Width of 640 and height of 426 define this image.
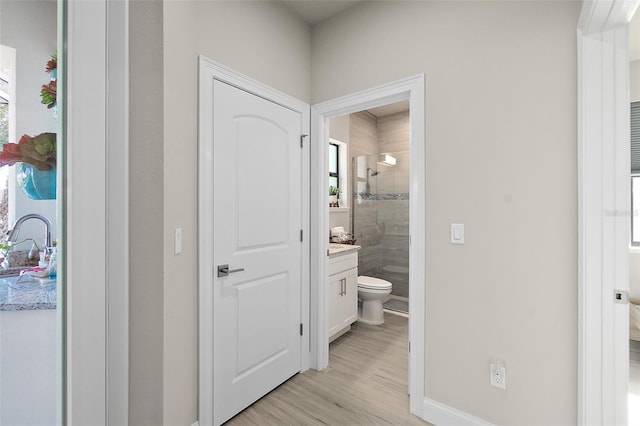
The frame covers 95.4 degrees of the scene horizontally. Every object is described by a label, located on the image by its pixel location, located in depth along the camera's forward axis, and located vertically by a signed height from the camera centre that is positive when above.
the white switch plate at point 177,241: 1.34 -0.13
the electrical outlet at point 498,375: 1.56 -0.87
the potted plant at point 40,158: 0.54 +0.11
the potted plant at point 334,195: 3.64 +0.23
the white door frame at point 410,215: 1.79 -0.02
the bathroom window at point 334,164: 3.78 +0.64
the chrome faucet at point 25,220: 0.52 -0.03
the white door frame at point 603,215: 1.28 -0.01
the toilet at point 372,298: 3.18 -0.95
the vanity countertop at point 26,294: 0.51 -0.16
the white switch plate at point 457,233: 1.67 -0.12
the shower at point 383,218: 4.04 -0.07
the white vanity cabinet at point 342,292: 2.64 -0.76
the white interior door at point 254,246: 1.69 -0.21
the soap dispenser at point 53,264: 0.60 -0.10
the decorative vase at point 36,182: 0.54 +0.06
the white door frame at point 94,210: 0.61 +0.01
